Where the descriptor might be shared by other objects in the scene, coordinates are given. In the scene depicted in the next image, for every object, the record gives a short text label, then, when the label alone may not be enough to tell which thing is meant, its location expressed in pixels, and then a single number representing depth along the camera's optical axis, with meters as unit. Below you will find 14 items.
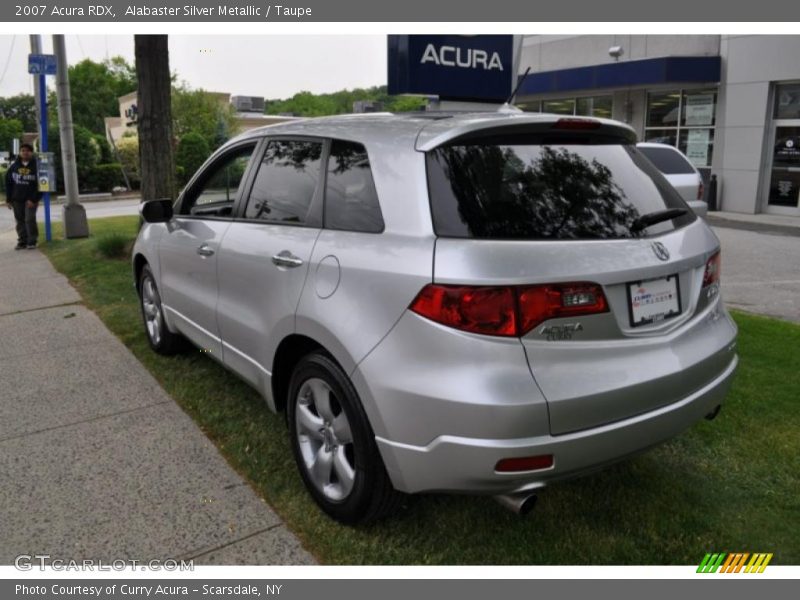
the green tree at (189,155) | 35.84
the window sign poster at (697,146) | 19.33
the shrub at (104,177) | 35.06
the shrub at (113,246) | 10.72
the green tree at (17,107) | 100.06
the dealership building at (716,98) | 17.31
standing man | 12.70
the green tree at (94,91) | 76.50
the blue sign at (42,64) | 12.98
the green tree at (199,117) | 42.19
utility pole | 12.89
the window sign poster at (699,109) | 19.09
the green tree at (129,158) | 36.84
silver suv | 2.54
